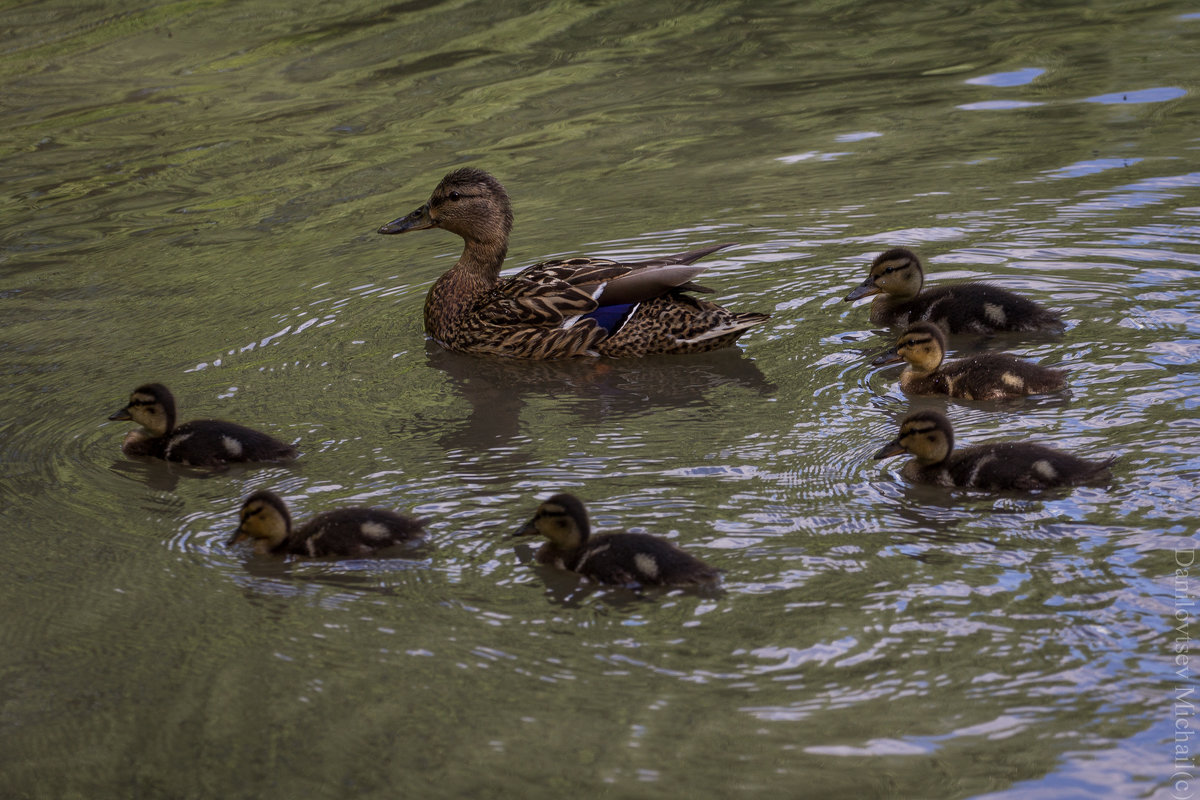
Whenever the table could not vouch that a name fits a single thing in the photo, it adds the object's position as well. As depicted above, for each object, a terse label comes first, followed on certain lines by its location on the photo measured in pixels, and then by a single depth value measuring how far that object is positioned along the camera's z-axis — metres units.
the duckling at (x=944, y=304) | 11.32
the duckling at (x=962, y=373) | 9.98
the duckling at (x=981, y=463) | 8.24
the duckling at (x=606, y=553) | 7.54
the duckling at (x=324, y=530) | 8.23
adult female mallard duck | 12.16
